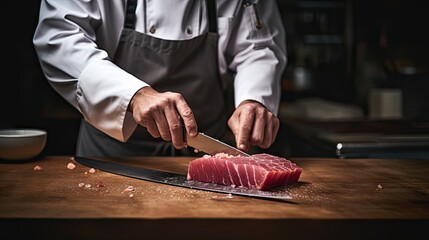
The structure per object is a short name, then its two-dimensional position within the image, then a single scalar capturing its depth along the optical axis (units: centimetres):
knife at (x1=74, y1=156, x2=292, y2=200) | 164
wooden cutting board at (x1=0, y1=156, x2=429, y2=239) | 137
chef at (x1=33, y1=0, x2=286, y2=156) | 197
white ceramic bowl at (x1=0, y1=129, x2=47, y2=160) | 209
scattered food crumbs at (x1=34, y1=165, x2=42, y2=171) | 198
